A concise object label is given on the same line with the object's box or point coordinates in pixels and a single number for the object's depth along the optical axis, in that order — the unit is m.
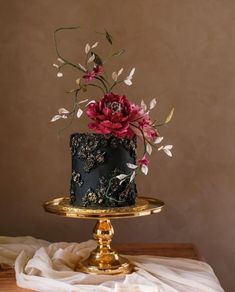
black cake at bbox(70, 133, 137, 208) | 1.32
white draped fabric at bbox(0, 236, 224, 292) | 1.23
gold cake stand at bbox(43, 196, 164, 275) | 1.30
